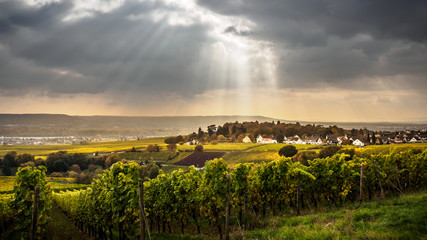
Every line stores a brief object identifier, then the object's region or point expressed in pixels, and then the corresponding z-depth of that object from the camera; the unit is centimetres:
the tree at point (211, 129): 16544
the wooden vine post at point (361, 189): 1539
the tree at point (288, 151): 7325
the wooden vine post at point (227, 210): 1073
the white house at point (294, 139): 11496
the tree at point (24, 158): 10429
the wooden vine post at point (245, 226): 1310
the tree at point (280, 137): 12231
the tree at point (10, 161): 10052
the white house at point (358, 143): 7500
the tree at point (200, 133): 16032
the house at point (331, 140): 9547
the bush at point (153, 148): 12825
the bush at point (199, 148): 11211
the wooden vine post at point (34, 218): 845
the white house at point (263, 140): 12654
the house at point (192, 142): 14650
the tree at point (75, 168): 9784
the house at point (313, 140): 10366
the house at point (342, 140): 8717
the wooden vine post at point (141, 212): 941
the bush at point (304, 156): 6059
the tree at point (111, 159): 10619
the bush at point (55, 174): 8769
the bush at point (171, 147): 12462
